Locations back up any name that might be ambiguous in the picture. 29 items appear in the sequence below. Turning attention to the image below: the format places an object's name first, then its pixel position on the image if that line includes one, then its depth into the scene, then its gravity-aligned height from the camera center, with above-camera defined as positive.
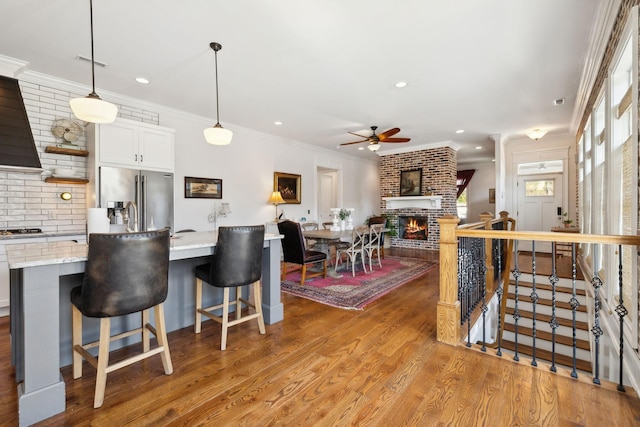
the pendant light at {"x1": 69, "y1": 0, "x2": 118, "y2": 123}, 1.94 +0.73
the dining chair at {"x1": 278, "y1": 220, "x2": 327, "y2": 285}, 3.99 -0.52
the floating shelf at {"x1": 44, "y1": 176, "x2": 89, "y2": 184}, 3.44 +0.42
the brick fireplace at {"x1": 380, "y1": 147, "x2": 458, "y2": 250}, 7.16 +0.88
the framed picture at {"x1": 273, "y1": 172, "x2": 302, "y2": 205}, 6.32 +0.62
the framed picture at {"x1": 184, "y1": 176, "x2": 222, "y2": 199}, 4.82 +0.44
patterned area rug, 3.50 -1.04
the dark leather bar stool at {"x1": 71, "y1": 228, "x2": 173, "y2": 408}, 1.63 -0.41
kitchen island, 1.52 -0.61
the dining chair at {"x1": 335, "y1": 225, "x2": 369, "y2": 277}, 4.51 -0.51
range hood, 3.04 +0.87
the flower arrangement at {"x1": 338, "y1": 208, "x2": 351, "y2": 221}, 5.39 -0.02
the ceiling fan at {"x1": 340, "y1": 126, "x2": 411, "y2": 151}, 5.22 +1.36
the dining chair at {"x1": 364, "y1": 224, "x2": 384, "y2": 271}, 4.86 -0.41
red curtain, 10.25 +1.24
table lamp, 6.00 +0.31
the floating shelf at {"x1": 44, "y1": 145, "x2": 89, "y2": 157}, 3.43 +0.77
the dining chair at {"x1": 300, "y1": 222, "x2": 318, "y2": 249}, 5.42 -0.30
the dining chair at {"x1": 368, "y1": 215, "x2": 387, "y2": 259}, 7.79 -0.20
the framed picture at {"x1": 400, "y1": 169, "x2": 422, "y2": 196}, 7.56 +0.81
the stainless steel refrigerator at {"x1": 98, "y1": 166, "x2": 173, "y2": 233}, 3.55 +0.28
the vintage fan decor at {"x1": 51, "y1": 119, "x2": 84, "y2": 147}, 3.52 +1.04
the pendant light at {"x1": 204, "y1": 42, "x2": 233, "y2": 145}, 2.85 +0.80
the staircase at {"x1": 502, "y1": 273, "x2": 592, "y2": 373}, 3.58 -1.53
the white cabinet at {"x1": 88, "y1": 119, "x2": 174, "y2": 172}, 3.54 +0.91
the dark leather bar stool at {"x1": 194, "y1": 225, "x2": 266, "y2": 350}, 2.29 -0.42
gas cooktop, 3.02 -0.19
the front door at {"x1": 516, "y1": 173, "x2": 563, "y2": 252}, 6.39 +0.21
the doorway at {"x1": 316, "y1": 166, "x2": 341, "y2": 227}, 8.14 +0.70
